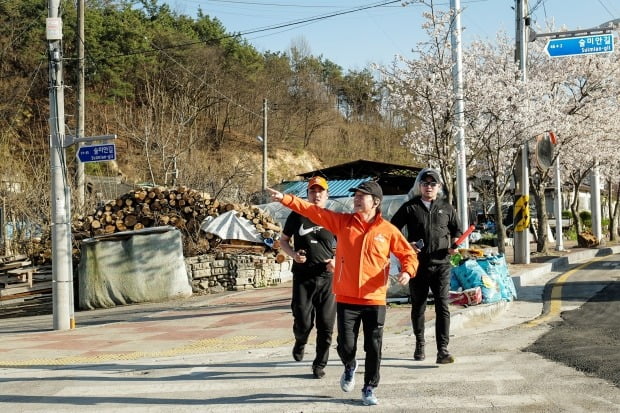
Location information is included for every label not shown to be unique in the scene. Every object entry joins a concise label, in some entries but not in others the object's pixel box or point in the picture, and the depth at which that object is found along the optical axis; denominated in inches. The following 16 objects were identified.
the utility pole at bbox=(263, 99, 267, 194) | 1424.5
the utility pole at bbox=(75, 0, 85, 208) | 894.4
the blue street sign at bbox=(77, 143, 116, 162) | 464.1
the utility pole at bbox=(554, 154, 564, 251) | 1075.0
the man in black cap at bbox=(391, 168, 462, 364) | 296.8
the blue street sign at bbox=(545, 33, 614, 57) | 744.3
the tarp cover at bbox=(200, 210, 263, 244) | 742.5
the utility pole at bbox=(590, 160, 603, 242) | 1277.1
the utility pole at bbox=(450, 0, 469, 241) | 556.1
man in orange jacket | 231.8
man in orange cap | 272.7
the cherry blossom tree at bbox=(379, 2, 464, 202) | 527.5
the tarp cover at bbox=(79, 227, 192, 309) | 648.4
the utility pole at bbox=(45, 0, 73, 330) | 476.4
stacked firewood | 754.8
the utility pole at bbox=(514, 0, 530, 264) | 762.2
